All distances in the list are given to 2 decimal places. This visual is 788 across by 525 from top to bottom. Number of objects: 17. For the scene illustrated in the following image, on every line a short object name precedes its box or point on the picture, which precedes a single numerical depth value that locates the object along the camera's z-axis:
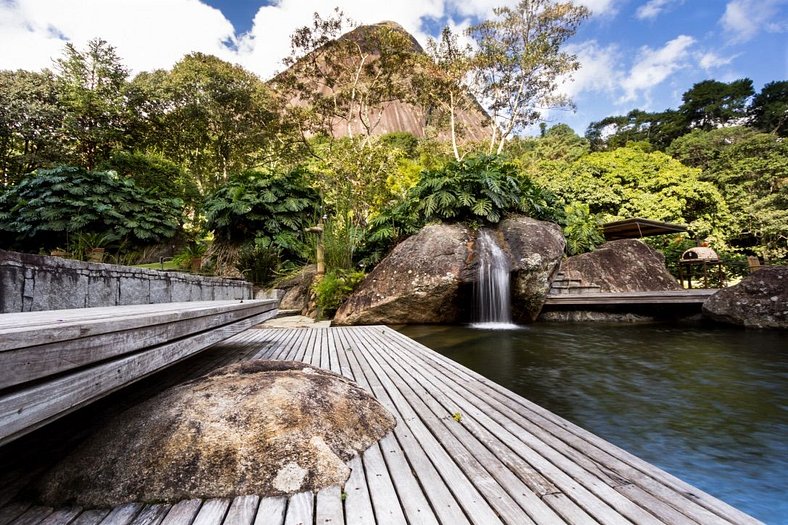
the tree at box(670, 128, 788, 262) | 16.09
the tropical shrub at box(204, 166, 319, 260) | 9.03
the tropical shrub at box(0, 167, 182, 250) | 9.14
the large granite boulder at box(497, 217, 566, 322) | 6.95
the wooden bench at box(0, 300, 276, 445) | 0.69
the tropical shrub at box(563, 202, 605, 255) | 10.01
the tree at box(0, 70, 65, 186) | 12.43
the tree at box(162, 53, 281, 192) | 15.37
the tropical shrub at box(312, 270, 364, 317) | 7.13
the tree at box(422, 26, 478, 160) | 16.34
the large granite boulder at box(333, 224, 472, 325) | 6.59
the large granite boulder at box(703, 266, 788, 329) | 6.42
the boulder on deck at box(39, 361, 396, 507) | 1.16
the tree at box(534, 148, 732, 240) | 16.94
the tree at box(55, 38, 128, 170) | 13.25
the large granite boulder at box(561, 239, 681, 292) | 8.92
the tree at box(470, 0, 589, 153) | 16.62
